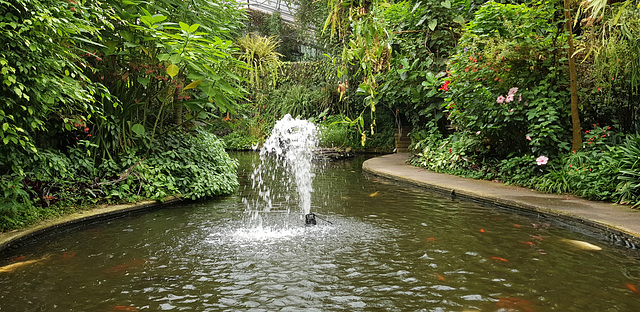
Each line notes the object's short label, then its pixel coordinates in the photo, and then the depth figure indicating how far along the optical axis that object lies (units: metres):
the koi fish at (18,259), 3.65
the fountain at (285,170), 6.38
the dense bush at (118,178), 4.41
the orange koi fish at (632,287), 2.93
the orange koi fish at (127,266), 3.41
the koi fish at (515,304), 2.65
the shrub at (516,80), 6.51
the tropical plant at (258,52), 12.30
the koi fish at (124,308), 2.69
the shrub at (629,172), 5.01
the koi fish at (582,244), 3.88
